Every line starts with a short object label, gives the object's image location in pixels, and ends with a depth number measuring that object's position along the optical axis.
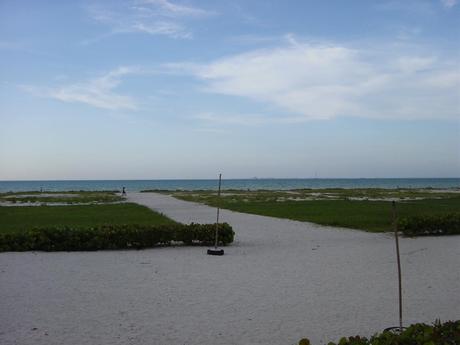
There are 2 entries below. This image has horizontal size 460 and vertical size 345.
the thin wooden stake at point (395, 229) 6.13
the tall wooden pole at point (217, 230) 13.83
